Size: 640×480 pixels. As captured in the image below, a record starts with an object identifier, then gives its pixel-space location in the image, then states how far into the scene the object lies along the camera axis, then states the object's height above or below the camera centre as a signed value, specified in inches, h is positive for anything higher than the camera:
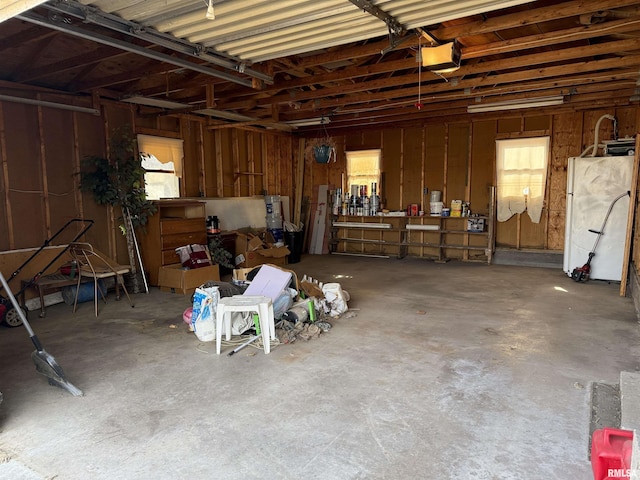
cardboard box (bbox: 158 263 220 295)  221.8 -45.4
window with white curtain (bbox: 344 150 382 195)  351.9 +22.6
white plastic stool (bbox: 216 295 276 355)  136.6 -38.1
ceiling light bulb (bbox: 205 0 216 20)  80.7 +35.4
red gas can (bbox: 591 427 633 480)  62.8 -40.6
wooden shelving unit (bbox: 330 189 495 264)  311.7 -34.5
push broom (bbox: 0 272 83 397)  110.4 -46.6
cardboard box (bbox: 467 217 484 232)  306.5 -22.5
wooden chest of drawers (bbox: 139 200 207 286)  233.3 -22.7
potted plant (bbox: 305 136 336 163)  336.8 +37.9
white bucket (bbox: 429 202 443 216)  320.8 -10.8
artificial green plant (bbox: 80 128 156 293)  220.5 +5.5
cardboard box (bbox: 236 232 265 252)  285.1 -33.6
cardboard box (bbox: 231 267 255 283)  202.9 -39.4
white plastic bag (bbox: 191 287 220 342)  148.1 -42.8
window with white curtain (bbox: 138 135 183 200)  258.1 +19.0
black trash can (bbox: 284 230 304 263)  320.5 -38.7
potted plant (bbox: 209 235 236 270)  259.7 -36.8
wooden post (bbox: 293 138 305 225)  380.2 +12.9
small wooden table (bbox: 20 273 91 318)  182.9 -39.7
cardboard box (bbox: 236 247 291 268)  280.4 -43.3
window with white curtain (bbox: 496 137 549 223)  292.8 +13.0
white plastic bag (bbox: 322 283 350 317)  179.0 -45.3
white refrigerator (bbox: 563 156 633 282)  232.4 -10.5
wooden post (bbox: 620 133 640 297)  206.7 -13.2
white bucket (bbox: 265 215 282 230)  325.7 -21.9
